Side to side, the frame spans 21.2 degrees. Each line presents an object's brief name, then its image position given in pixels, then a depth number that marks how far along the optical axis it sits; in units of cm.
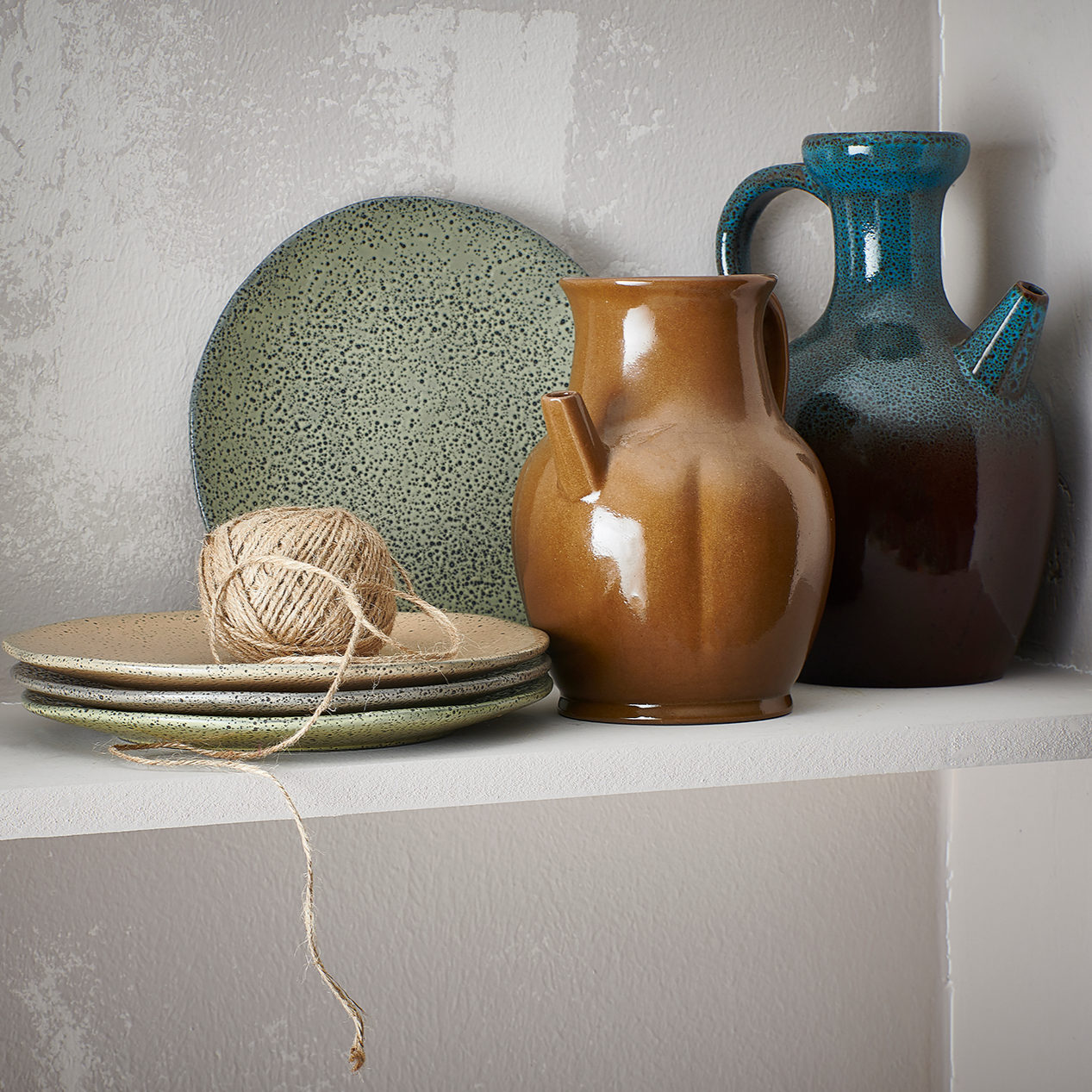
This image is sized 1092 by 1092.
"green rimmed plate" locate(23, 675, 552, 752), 124
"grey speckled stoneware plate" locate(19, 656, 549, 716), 124
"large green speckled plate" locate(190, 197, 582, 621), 144
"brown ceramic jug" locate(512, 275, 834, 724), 130
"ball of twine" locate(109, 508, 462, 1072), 128
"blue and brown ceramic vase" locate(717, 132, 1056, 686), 138
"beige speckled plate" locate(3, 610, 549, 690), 124
